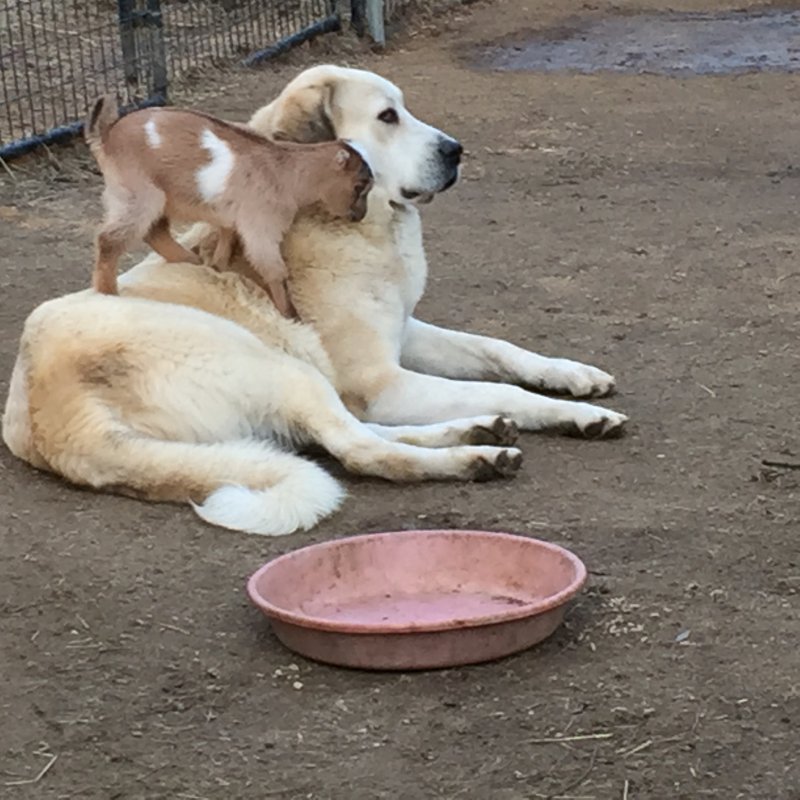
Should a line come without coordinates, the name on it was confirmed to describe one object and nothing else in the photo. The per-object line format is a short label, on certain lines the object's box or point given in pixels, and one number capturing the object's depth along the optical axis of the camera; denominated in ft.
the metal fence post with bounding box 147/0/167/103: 29.04
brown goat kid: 13.61
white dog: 12.15
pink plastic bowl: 9.32
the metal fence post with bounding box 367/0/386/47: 36.09
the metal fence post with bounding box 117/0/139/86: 28.78
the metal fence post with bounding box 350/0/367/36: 36.27
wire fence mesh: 27.68
